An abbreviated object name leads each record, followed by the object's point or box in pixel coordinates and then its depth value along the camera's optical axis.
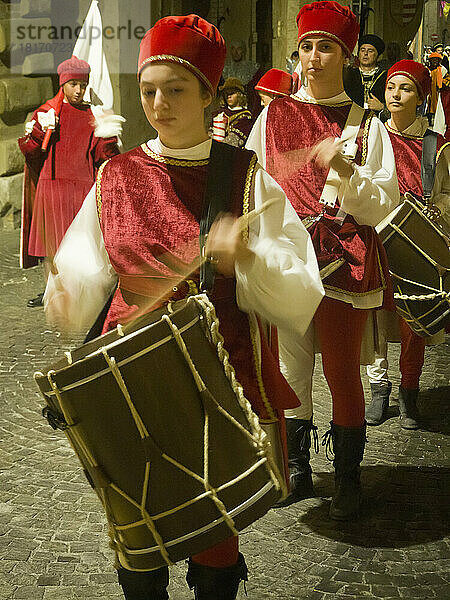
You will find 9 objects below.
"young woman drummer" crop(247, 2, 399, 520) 3.58
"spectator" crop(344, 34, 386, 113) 4.04
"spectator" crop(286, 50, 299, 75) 9.95
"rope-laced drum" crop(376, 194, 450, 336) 4.23
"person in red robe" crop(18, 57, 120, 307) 7.10
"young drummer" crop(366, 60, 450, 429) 4.78
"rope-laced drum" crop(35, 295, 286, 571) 2.19
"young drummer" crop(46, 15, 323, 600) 2.52
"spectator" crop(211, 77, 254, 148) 7.44
